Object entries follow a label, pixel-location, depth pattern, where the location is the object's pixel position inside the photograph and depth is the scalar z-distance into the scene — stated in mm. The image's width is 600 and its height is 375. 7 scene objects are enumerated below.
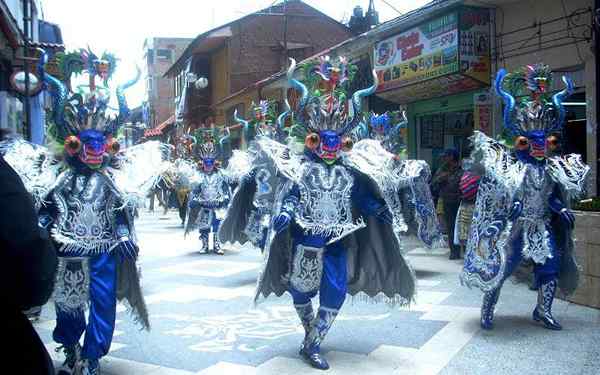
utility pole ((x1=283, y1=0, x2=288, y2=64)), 22956
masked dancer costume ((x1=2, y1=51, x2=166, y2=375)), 4262
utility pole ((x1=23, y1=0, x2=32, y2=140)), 9884
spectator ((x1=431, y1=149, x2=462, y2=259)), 9969
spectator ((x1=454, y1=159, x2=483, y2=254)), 8750
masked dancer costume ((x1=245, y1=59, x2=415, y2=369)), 4832
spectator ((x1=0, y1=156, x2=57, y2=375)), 1766
